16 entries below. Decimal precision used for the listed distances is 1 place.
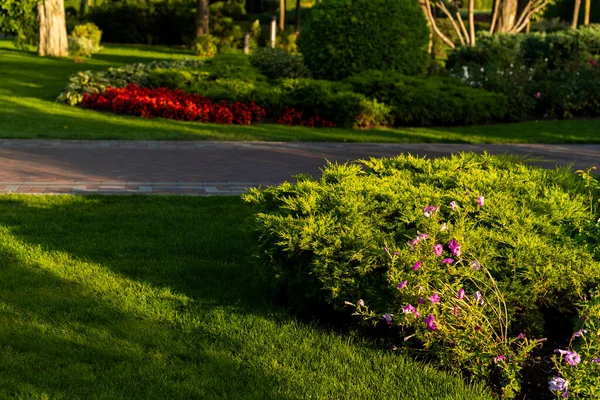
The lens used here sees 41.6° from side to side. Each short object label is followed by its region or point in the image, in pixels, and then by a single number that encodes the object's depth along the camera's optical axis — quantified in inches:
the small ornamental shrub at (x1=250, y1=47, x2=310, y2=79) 639.1
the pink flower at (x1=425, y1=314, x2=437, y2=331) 158.9
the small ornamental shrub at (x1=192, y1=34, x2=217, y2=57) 1178.0
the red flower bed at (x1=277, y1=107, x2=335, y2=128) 518.9
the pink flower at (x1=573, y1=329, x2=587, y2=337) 146.2
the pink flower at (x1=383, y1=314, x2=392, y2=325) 166.8
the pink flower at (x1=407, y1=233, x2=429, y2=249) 171.2
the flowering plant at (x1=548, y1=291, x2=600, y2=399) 134.3
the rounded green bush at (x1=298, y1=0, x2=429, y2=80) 608.1
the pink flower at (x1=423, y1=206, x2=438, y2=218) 177.3
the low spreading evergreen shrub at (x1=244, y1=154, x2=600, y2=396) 163.6
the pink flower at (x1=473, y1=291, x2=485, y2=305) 160.6
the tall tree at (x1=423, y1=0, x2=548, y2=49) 905.1
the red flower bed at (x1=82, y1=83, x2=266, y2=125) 518.3
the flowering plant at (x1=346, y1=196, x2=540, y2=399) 158.1
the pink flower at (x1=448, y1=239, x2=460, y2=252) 170.6
